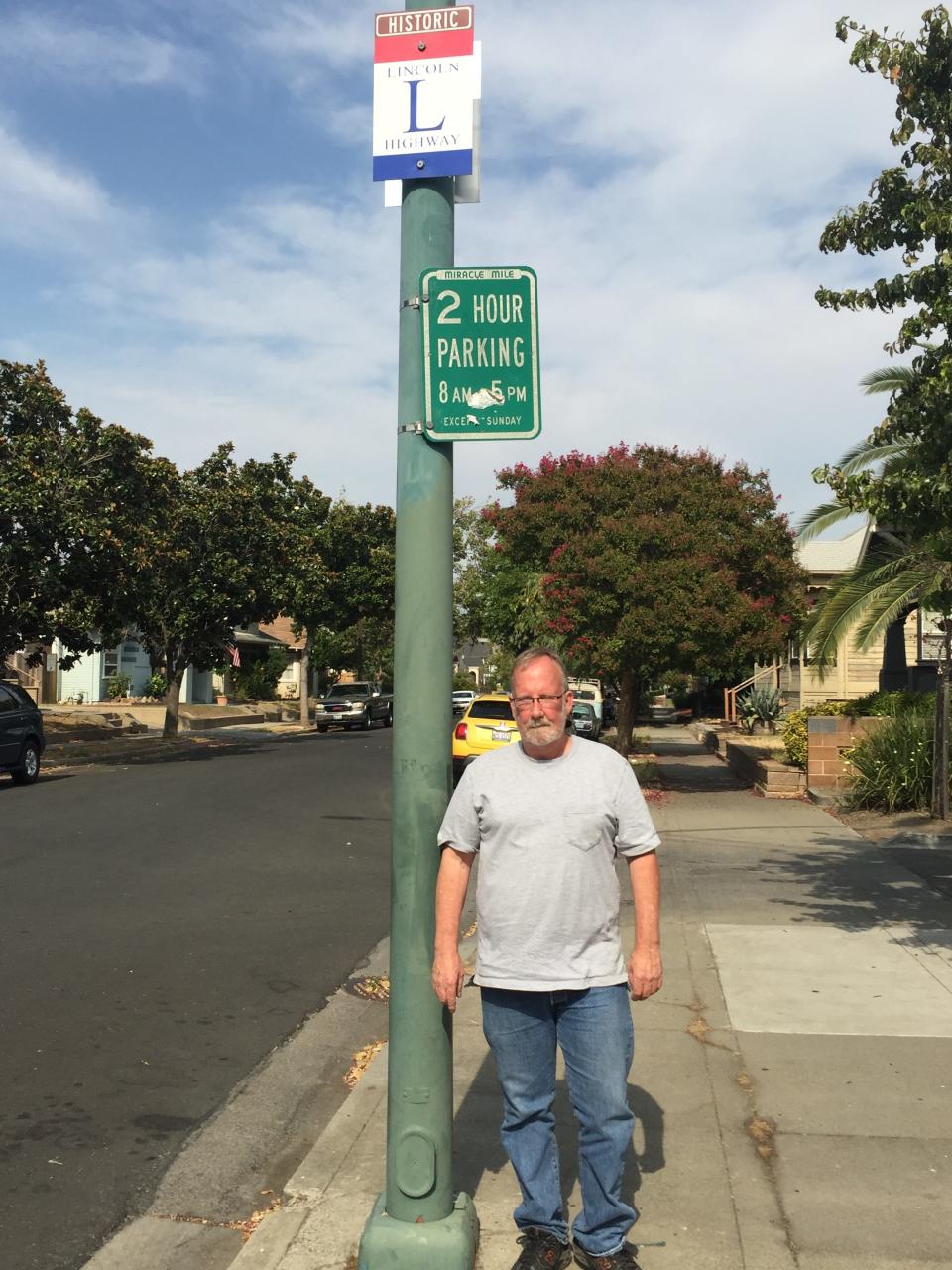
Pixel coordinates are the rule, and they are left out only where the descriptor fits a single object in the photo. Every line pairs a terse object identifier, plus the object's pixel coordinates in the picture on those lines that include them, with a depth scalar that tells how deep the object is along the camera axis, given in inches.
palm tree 641.6
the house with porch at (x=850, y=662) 850.1
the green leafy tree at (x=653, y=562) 690.8
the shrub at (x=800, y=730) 708.7
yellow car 794.8
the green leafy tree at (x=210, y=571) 1176.8
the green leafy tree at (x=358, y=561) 1860.2
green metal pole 136.8
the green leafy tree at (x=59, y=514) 847.7
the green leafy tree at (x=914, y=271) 261.6
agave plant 1177.4
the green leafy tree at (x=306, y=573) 1254.9
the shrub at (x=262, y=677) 2110.0
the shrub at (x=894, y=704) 663.8
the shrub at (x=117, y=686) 1756.9
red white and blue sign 148.4
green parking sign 142.7
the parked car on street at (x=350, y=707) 1612.9
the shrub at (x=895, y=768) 567.2
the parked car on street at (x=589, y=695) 1409.9
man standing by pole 137.5
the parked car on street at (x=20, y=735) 724.0
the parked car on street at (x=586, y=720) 1318.9
